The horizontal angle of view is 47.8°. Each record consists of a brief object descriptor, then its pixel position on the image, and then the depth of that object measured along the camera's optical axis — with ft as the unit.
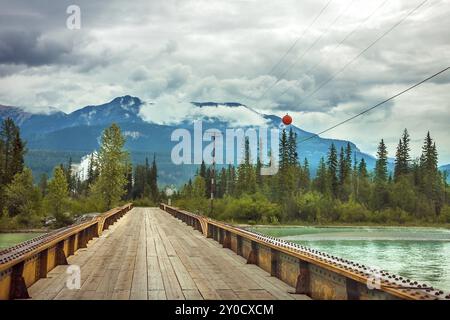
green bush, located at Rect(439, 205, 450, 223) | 335.47
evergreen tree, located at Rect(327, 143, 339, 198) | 412.16
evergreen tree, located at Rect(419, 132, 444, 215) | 367.66
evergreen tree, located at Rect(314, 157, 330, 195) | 422.41
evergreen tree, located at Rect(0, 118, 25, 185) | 283.59
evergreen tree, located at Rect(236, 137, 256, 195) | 413.20
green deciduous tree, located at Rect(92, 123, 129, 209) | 209.15
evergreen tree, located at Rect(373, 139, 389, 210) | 366.43
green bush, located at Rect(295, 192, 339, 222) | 337.93
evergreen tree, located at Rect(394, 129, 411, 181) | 386.73
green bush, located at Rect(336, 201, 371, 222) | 339.36
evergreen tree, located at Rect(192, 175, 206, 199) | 394.21
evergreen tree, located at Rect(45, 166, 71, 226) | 266.77
